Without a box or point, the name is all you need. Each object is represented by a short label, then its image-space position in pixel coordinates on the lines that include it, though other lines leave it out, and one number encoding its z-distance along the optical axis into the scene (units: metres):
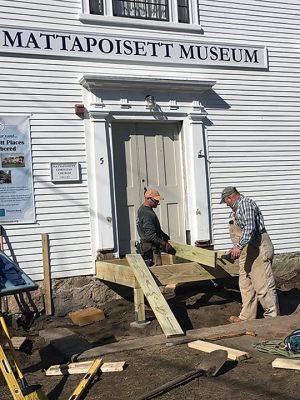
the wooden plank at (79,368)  6.01
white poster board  9.11
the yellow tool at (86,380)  5.24
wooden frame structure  7.36
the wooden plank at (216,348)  5.98
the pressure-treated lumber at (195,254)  8.34
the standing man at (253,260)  7.90
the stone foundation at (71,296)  9.09
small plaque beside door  9.46
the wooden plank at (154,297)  7.04
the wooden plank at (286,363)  5.58
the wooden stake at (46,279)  9.16
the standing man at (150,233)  8.81
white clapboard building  9.33
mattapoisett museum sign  9.34
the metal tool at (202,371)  5.19
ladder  4.54
